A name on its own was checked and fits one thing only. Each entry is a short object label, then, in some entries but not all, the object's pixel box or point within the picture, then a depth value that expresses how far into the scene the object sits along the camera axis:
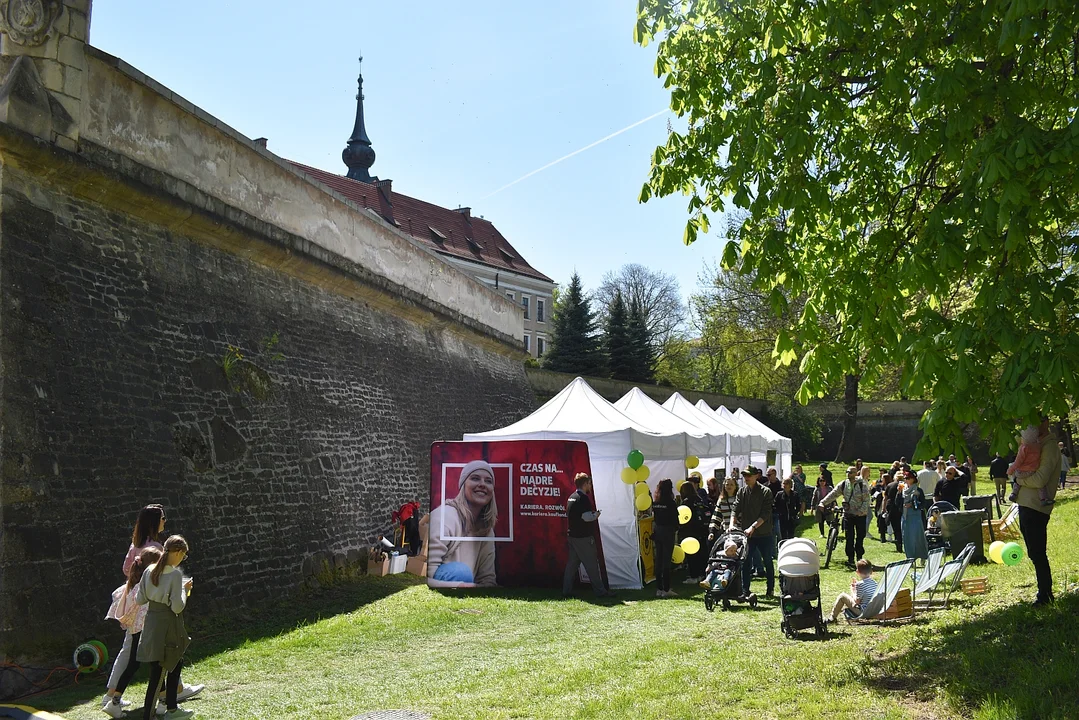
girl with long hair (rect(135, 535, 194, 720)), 6.42
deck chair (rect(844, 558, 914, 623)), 8.84
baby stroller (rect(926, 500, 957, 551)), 13.36
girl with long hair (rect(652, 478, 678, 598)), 12.43
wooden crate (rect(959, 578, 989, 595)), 9.80
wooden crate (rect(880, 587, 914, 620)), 8.84
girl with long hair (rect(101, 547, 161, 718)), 6.65
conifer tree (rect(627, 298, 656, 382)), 44.78
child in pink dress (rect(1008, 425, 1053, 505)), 7.41
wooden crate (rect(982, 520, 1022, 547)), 14.53
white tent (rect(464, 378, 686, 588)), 12.84
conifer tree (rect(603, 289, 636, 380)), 44.69
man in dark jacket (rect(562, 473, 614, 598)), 11.95
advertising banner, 12.68
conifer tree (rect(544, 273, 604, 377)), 44.47
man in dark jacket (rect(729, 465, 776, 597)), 11.59
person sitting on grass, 9.16
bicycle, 15.23
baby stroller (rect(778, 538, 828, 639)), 8.23
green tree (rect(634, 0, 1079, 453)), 5.58
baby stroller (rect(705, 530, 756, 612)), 10.77
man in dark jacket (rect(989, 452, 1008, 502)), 21.83
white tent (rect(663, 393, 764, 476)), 19.34
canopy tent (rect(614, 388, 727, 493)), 15.51
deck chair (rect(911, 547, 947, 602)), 9.29
